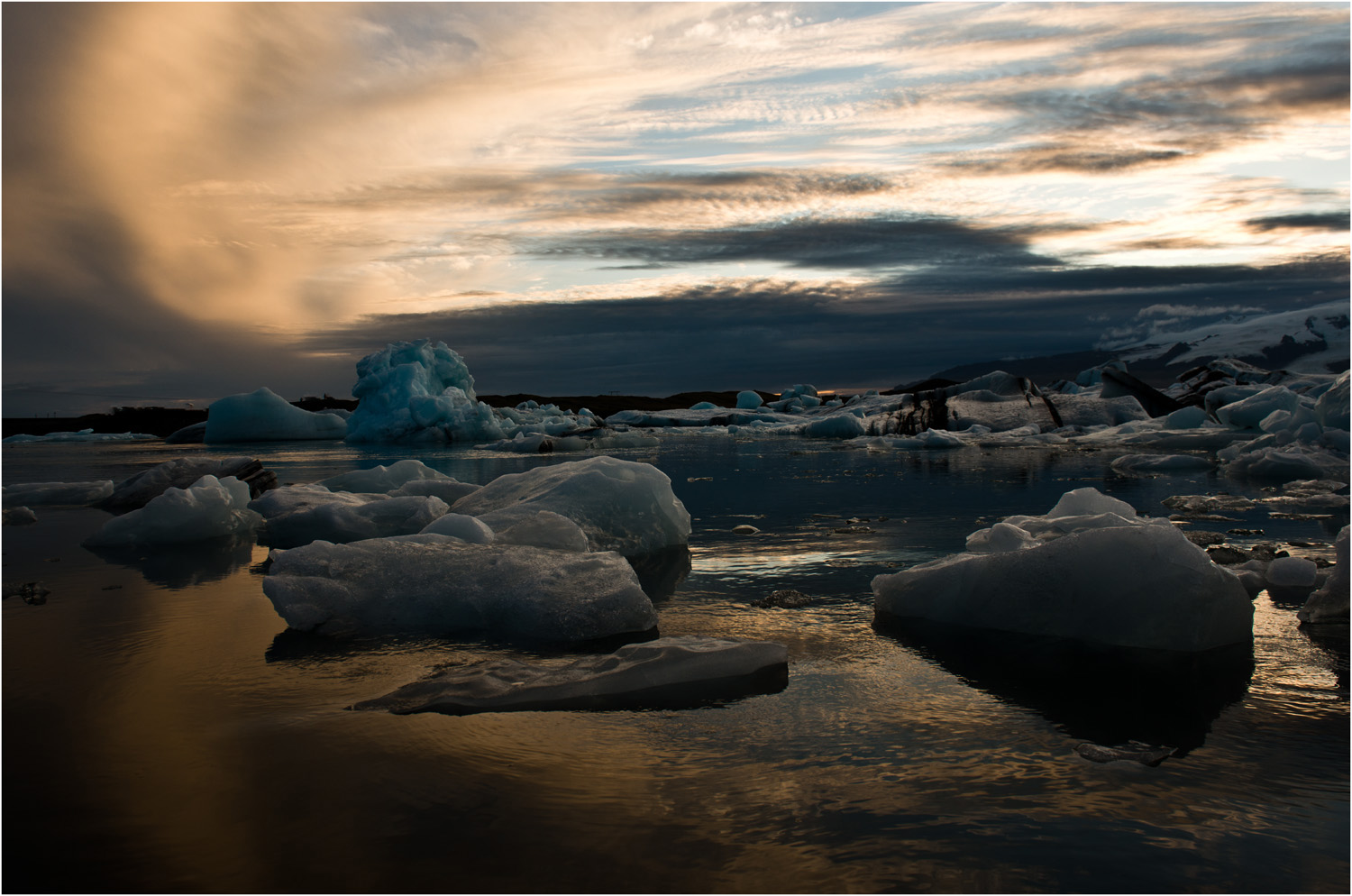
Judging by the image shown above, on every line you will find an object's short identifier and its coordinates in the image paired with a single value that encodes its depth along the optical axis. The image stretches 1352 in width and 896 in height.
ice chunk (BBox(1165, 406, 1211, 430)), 22.50
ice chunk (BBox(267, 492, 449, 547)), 7.85
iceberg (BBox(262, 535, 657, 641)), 4.45
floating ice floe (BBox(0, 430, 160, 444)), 43.91
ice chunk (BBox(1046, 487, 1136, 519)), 5.73
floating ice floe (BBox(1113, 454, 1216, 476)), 14.01
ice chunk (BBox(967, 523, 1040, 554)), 5.09
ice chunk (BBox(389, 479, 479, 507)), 9.38
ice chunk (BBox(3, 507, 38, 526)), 9.29
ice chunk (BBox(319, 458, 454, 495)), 10.34
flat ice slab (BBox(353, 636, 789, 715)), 3.39
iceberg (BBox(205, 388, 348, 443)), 33.94
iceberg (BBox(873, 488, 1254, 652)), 4.15
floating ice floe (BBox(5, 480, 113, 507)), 11.33
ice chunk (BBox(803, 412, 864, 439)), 29.27
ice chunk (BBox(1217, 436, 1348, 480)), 12.09
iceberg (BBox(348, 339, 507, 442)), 30.62
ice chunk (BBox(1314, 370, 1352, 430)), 14.34
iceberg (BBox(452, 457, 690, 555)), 6.82
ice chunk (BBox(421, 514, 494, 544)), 5.62
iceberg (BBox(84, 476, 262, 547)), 7.61
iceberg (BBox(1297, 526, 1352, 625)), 4.48
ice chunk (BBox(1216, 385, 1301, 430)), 18.86
